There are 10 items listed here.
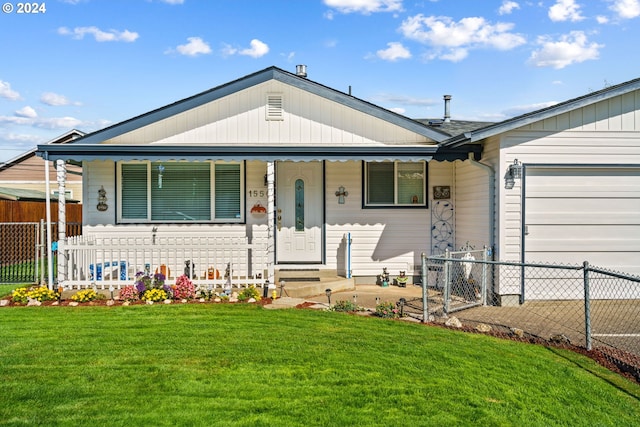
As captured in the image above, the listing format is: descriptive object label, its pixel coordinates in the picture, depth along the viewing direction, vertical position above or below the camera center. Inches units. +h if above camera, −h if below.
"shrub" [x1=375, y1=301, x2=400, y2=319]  311.0 -64.5
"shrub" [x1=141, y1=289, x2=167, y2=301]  356.8 -61.5
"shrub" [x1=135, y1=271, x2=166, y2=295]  364.8 -53.7
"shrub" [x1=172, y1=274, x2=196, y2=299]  366.0 -58.8
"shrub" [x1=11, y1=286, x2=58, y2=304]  354.6 -61.5
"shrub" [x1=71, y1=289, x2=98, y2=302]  358.6 -62.5
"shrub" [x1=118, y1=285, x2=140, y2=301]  362.3 -61.8
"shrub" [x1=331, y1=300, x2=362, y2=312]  327.6 -64.5
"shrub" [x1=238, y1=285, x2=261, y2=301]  362.0 -62.1
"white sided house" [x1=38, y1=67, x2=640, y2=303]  365.7 +19.4
